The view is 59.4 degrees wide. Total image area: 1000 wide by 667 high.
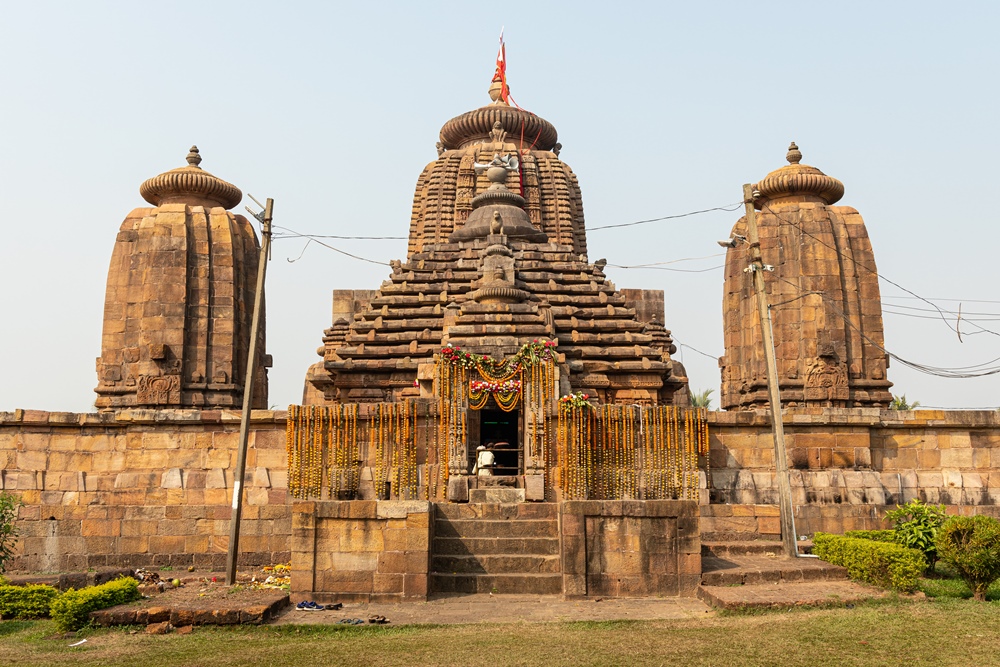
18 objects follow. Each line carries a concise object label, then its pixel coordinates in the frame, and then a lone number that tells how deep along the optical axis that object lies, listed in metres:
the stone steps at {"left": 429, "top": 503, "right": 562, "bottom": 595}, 12.79
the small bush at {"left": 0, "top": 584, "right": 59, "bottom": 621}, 11.73
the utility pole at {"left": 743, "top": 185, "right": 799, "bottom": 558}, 14.91
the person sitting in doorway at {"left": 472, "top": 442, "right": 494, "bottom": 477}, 16.30
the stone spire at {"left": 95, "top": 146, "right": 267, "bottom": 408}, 21.88
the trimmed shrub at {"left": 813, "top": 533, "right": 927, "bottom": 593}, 11.73
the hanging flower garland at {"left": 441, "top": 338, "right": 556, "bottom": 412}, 17.27
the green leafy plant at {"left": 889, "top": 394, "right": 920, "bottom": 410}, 45.56
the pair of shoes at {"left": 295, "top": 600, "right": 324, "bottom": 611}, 11.66
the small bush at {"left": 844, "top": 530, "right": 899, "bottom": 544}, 14.09
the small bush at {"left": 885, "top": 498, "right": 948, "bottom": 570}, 13.29
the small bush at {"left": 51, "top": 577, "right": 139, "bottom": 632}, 10.59
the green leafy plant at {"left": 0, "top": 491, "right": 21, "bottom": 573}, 13.72
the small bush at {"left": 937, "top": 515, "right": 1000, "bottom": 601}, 11.77
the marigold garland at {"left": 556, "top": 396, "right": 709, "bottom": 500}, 16.61
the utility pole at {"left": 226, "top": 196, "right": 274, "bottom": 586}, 14.68
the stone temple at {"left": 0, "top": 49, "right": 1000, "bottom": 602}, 12.42
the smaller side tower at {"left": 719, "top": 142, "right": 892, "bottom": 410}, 21.97
